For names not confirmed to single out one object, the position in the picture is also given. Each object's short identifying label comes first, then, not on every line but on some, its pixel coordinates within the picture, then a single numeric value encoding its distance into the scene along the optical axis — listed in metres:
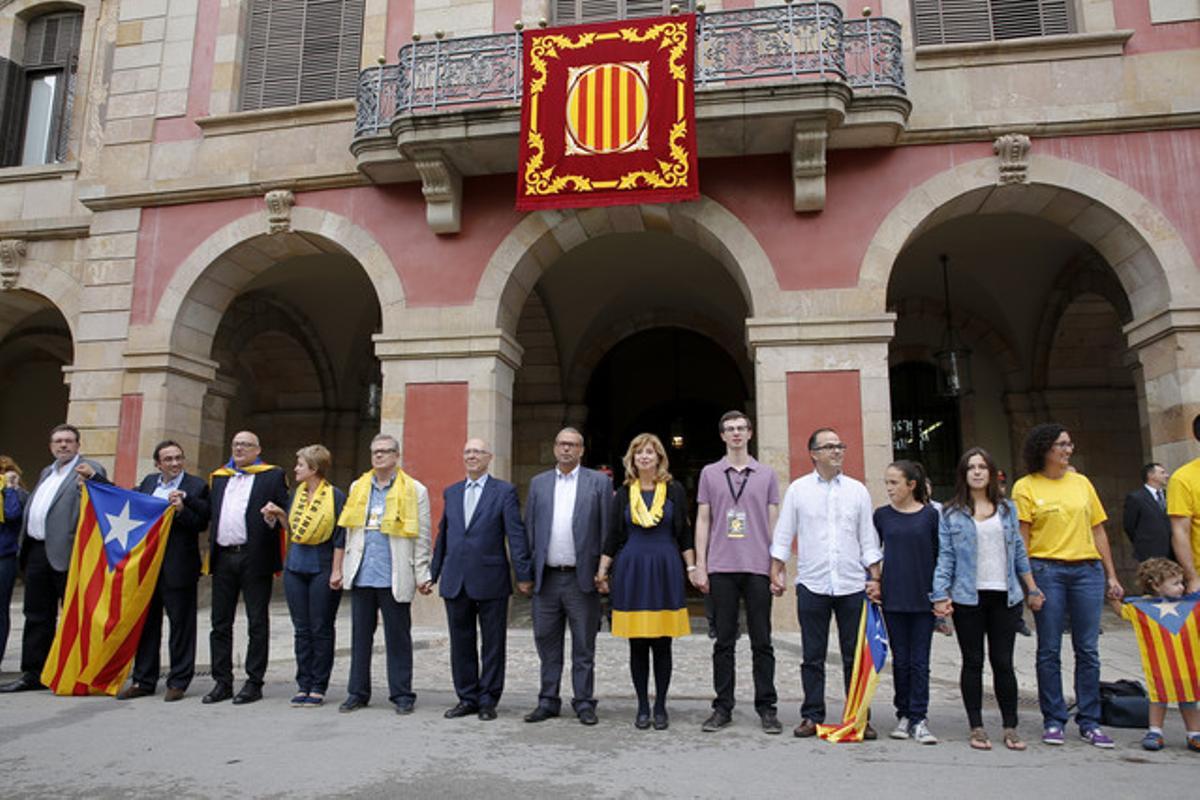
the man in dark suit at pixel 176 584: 5.91
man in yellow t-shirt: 5.02
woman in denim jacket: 4.64
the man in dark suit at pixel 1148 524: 7.09
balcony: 8.96
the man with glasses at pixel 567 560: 5.21
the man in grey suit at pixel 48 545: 6.24
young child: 4.59
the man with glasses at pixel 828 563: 4.87
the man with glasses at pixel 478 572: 5.35
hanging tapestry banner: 9.23
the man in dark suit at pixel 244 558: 5.75
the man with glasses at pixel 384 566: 5.53
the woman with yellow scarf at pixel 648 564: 4.93
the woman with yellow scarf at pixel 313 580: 5.62
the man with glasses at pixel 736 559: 4.98
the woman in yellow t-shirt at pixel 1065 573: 4.79
